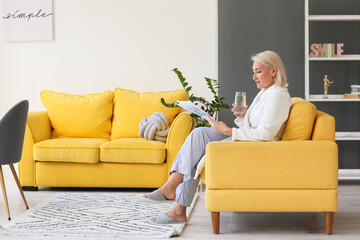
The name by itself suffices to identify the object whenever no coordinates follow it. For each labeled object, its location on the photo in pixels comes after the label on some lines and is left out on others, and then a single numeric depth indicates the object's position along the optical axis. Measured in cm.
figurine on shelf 496
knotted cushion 466
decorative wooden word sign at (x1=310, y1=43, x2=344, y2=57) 491
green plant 479
